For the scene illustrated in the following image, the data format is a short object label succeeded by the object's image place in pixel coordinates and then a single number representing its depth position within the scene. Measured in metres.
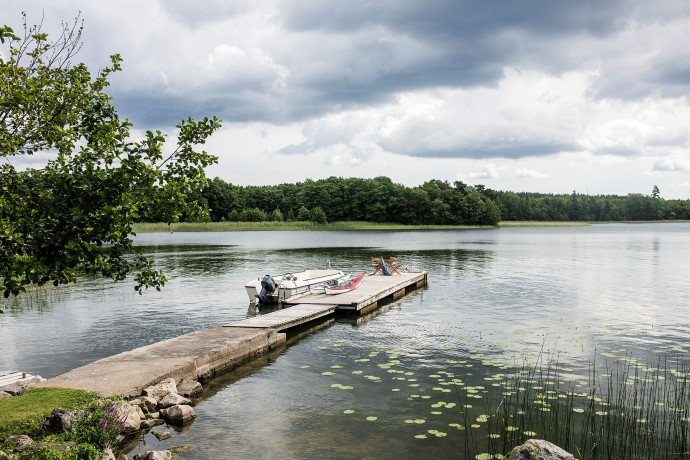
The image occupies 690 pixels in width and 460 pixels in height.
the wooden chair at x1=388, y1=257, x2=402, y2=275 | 35.53
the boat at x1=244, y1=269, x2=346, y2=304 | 25.94
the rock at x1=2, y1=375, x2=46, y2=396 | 11.12
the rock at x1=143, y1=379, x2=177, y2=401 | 11.31
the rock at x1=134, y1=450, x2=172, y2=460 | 8.33
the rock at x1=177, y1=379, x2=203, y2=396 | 12.27
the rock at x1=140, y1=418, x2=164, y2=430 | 10.34
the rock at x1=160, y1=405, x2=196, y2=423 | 10.63
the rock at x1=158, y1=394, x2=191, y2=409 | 11.05
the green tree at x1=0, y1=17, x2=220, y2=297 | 6.56
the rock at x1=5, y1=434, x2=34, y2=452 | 7.81
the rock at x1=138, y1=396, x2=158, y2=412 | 10.87
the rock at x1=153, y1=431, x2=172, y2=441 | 9.94
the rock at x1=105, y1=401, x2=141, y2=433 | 9.33
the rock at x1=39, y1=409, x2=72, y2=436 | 8.55
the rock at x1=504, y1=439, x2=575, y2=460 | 7.11
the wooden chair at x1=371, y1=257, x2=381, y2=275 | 35.80
